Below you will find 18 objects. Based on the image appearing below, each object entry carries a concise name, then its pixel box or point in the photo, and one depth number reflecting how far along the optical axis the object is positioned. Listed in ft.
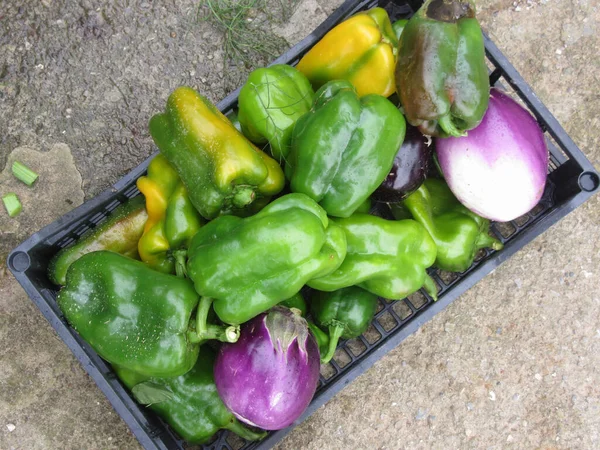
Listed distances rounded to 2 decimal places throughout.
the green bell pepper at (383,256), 1.64
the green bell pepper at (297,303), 1.74
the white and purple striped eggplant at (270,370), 1.55
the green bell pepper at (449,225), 1.77
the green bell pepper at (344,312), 1.76
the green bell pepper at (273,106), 1.62
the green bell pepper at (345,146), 1.54
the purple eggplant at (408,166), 1.67
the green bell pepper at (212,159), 1.54
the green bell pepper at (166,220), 1.65
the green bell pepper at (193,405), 1.72
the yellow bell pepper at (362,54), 1.68
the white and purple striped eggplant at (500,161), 1.65
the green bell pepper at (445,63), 1.52
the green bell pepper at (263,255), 1.42
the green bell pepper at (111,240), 1.74
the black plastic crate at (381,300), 1.67
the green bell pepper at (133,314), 1.52
